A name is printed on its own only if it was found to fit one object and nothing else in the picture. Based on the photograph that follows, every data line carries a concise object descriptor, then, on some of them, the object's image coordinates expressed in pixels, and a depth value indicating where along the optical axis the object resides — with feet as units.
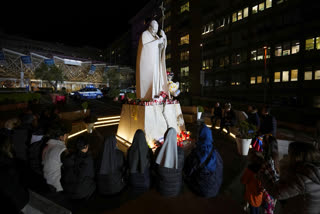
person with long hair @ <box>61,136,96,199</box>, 8.72
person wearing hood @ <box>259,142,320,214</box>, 5.29
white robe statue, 19.76
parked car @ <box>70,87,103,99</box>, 70.23
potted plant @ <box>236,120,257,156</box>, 15.81
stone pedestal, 17.80
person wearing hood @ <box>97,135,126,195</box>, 9.18
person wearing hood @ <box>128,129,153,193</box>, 9.71
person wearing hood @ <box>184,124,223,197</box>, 9.06
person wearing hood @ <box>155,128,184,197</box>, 9.40
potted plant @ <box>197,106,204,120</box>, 32.60
